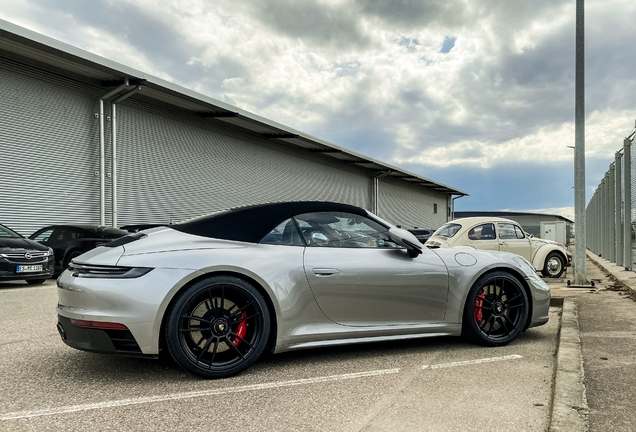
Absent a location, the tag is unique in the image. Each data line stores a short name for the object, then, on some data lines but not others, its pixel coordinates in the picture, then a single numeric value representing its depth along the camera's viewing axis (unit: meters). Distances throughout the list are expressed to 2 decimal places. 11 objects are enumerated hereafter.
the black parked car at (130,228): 13.06
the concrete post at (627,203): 10.85
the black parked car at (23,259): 9.77
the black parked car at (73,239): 11.79
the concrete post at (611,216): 14.10
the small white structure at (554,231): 26.98
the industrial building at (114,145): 13.17
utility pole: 9.62
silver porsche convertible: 3.20
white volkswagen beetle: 11.06
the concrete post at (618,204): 12.44
